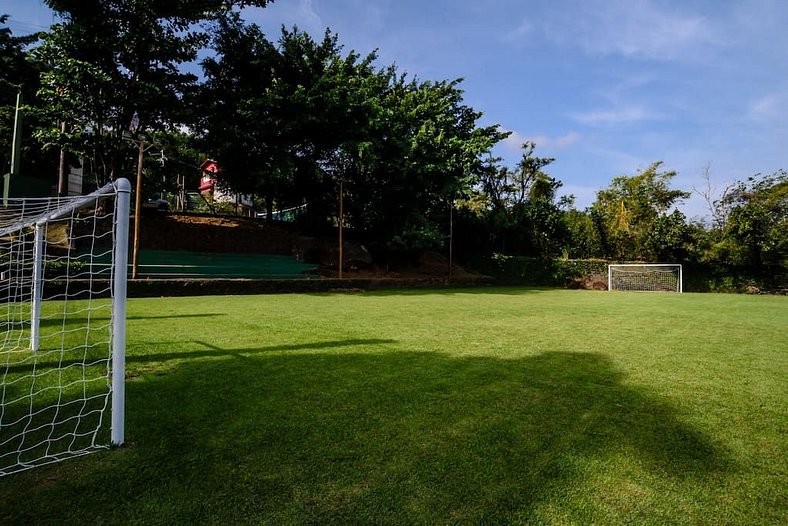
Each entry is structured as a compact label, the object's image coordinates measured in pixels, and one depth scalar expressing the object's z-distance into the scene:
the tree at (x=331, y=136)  15.86
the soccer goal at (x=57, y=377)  2.31
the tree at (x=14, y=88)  16.55
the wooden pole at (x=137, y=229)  10.86
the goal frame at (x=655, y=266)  19.34
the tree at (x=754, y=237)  17.72
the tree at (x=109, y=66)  12.59
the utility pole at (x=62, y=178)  15.13
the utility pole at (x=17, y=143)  12.82
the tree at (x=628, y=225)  20.94
